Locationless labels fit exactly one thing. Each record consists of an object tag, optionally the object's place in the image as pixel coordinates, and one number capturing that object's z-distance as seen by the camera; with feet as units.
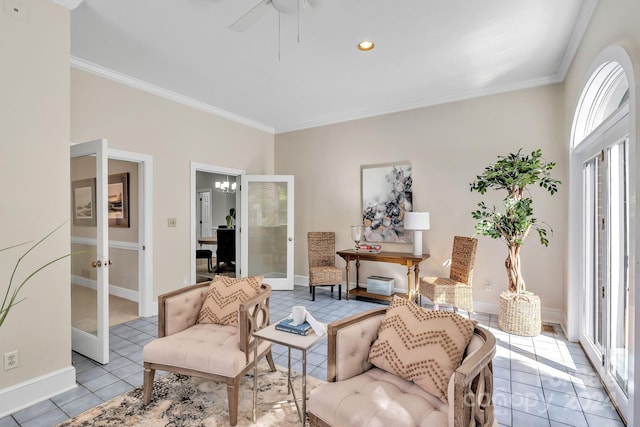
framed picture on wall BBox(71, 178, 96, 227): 9.14
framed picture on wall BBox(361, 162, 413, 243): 15.47
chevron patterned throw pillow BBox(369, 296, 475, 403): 5.01
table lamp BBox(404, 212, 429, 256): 13.98
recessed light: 9.82
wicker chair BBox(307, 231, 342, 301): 17.08
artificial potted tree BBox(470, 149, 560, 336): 10.59
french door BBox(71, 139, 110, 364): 8.90
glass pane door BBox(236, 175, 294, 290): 17.81
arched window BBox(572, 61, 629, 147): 7.84
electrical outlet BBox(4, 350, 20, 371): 6.99
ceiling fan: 7.09
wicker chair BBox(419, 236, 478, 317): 12.21
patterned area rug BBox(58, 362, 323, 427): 6.57
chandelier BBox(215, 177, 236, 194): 24.94
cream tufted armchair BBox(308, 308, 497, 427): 4.23
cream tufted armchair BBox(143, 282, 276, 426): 6.46
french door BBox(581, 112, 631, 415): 6.99
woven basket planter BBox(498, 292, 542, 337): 10.88
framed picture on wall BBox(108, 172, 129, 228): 15.49
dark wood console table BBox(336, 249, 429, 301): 13.88
